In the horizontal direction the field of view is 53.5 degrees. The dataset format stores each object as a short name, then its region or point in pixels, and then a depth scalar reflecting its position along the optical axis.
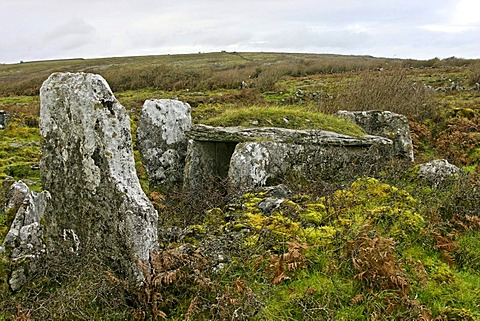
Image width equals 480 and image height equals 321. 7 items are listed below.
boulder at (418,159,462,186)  8.73
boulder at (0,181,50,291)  5.55
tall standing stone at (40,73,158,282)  5.41
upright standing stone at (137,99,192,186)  10.84
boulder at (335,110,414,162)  12.40
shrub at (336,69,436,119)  16.44
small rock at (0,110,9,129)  17.85
